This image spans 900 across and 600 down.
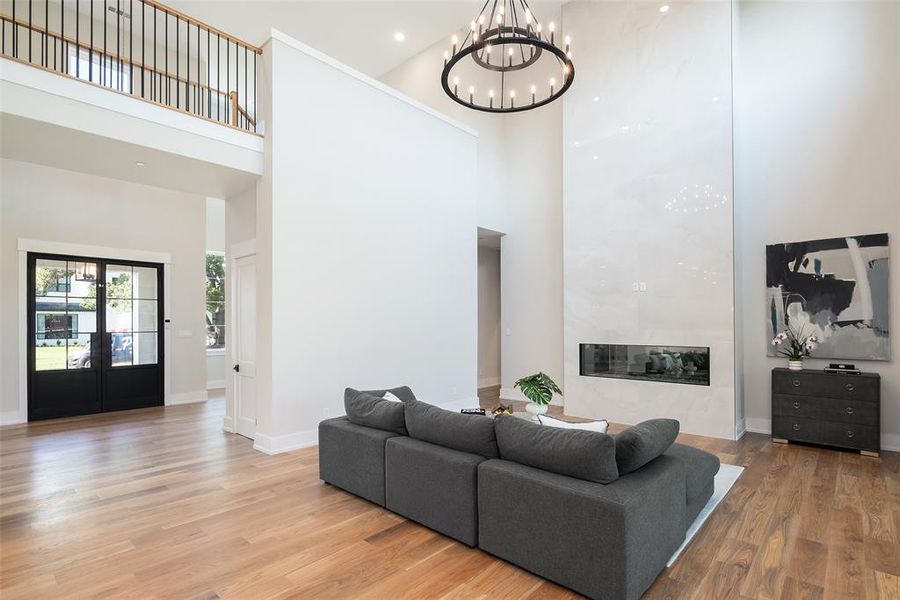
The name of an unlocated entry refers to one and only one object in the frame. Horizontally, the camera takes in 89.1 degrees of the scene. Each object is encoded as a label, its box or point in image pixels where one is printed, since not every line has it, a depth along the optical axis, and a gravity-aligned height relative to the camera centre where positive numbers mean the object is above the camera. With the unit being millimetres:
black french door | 6375 -428
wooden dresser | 4535 -1102
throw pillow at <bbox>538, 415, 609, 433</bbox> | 2652 -715
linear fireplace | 5527 -759
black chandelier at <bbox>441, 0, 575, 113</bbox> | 7295 +3903
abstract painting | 4762 +105
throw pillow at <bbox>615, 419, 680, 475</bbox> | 2348 -745
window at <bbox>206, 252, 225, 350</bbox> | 9891 +113
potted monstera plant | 4059 -788
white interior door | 5422 -477
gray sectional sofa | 2168 -1026
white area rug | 2919 -1498
